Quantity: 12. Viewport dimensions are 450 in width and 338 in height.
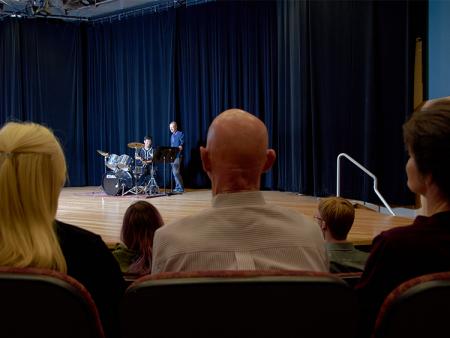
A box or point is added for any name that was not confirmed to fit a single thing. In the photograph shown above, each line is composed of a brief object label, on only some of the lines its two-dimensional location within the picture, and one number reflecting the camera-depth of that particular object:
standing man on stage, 9.77
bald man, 1.24
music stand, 8.77
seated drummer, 9.50
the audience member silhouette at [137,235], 2.29
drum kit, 9.26
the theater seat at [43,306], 0.94
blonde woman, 1.15
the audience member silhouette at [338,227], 2.10
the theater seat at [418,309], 0.89
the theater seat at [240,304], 0.89
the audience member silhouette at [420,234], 1.07
